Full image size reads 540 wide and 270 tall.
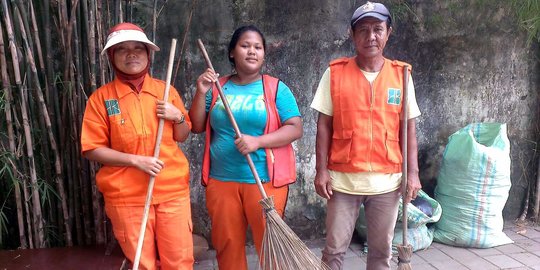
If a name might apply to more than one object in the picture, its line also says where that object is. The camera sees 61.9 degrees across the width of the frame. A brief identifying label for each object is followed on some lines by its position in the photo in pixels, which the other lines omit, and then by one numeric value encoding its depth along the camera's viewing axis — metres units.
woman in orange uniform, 2.21
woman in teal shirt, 2.48
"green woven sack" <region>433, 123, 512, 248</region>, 3.70
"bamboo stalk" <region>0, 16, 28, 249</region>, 2.67
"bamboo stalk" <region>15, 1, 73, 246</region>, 2.68
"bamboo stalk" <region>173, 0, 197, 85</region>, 3.29
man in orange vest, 2.45
